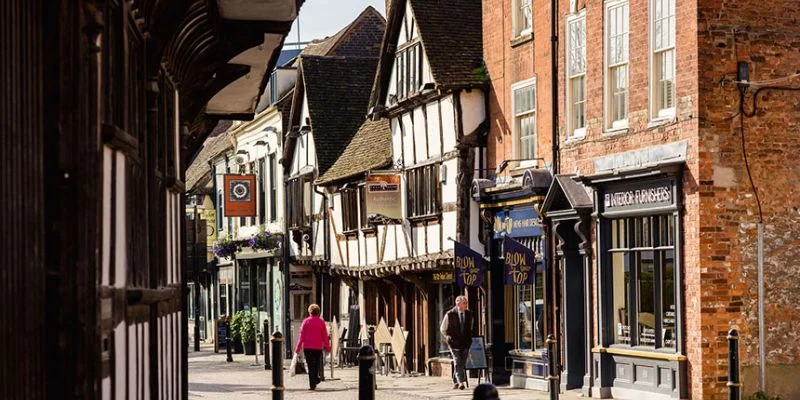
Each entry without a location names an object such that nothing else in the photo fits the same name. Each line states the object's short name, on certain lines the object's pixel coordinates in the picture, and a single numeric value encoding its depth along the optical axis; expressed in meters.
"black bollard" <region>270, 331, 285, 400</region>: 17.28
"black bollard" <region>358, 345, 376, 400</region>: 14.25
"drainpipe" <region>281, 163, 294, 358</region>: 48.47
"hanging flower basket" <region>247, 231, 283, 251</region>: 50.44
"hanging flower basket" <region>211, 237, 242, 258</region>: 54.31
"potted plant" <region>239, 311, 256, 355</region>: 49.78
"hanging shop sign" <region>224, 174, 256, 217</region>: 51.38
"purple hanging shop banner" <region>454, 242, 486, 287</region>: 30.89
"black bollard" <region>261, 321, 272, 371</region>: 38.02
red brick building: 22.83
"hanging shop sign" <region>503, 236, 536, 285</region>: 28.42
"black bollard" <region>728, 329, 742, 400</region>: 17.16
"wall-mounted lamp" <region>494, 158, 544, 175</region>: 30.68
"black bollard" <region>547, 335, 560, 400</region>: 19.94
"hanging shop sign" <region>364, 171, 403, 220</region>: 36.59
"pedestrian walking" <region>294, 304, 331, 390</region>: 30.00
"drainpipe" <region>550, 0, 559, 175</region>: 28.22
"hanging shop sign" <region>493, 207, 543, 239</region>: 29.50
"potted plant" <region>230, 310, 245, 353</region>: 51.16
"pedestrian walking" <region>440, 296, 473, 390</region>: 28.98
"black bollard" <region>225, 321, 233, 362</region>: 44.88
